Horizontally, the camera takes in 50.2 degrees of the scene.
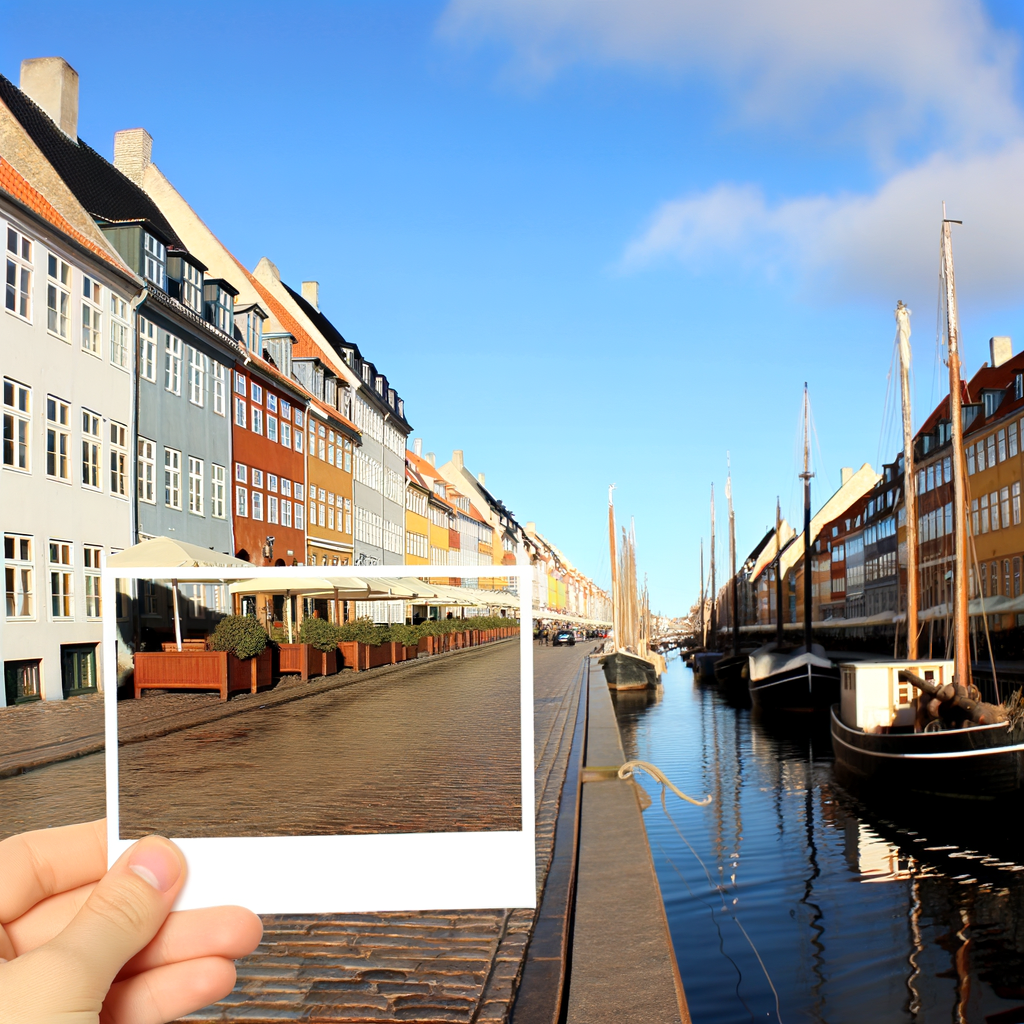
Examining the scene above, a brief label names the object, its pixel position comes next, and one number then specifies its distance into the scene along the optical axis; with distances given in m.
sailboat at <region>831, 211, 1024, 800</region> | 15.84
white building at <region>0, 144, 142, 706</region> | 20.70
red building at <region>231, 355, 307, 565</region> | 35.09
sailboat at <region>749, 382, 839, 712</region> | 33.31
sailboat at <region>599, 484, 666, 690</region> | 42.34
